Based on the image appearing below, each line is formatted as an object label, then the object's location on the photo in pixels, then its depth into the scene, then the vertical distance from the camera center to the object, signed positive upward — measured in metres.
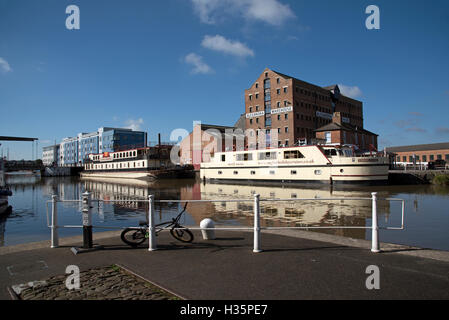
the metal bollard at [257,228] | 6.08 -1.27
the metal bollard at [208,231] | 7.45 -1.61
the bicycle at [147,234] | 7.10 -1.60
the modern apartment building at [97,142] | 94.94 +9.06
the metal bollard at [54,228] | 6.80 -1.37
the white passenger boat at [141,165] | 52.84 +0.53
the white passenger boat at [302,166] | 30.64 +0.06
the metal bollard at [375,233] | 6.02 -1.34
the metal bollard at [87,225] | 6.75 -1.27
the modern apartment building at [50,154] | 134.50 +6.78
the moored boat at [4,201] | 18.46 -1.98
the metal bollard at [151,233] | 6.60 -1.43
